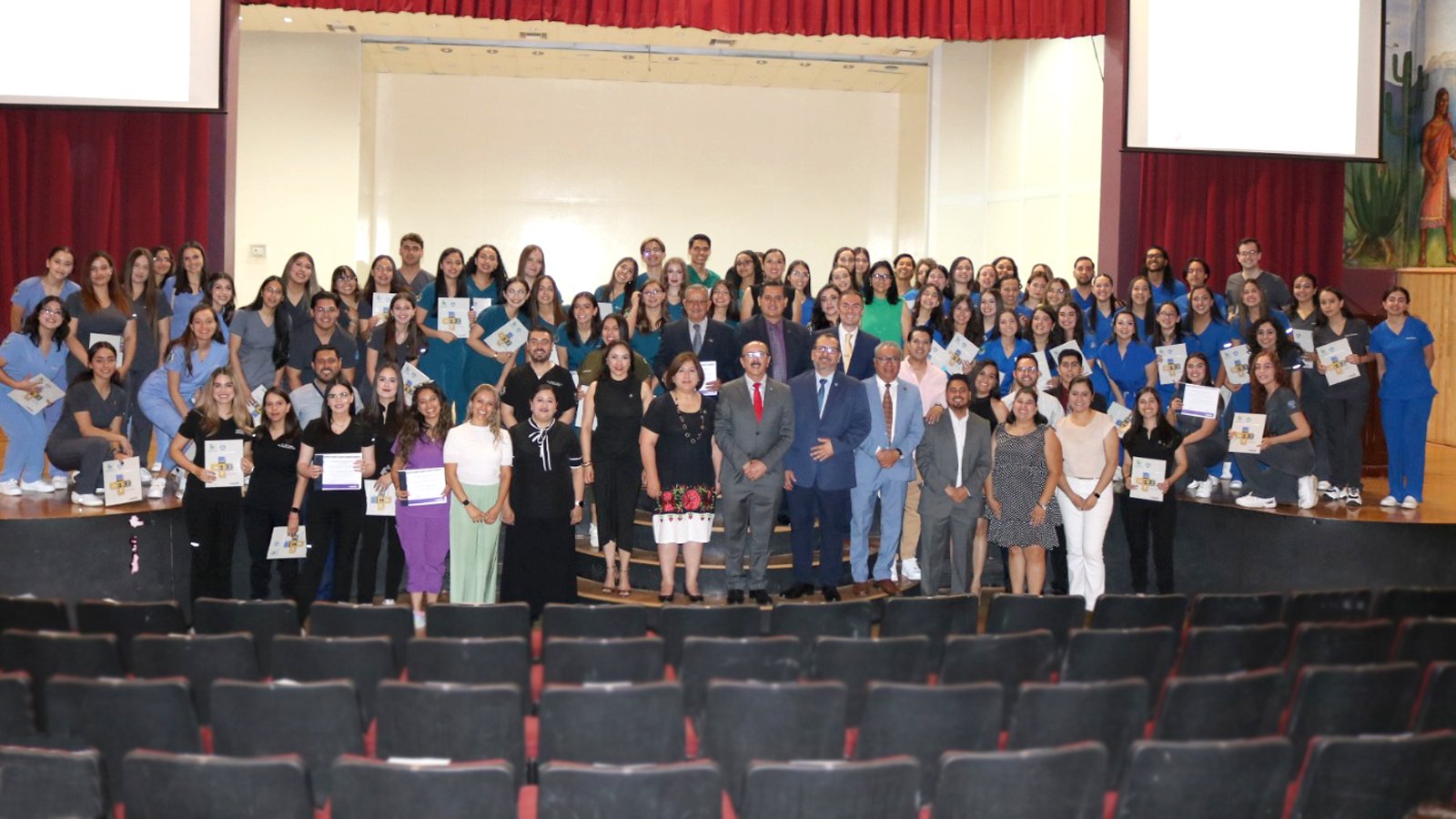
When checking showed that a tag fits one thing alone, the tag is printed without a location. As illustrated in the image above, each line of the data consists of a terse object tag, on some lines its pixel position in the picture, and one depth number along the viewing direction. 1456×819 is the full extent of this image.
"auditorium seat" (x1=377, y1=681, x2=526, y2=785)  4.11
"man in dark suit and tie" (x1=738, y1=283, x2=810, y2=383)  8.45
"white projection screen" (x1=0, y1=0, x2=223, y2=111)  9.91
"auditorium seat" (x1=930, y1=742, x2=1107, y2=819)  3.47
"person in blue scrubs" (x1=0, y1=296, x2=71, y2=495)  8.24
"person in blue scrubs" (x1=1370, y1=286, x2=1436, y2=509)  9.16
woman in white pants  7.99
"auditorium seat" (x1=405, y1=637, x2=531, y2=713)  4.79
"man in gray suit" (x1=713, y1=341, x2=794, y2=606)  7.67
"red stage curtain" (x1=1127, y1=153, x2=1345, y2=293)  11.75
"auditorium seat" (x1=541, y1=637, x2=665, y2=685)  4.87
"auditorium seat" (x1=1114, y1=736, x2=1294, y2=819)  3.58
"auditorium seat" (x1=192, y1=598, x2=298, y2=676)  5.54
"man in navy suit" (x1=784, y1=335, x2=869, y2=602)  7.87
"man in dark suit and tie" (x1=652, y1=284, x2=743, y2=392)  8.41
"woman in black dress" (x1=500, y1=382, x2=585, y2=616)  7.47
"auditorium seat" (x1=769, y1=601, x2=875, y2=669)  5.64
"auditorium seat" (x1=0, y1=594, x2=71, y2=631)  5.42
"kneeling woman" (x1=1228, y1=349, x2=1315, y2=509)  8.75
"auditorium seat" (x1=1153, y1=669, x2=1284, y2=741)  4.36
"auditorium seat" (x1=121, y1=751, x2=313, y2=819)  3.33
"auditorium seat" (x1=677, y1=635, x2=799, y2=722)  4.82
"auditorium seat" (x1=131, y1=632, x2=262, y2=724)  4.75
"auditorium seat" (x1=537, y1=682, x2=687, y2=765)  4.11
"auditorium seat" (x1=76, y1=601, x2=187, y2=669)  5.50
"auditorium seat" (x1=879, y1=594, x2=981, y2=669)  5.75
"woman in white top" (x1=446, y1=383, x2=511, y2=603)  7.40
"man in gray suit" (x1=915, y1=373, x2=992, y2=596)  7.90
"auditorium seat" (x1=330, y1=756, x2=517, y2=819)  3.32
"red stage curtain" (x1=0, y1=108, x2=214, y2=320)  10.88
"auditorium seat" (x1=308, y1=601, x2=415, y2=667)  5.44
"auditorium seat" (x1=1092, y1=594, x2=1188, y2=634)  5.92
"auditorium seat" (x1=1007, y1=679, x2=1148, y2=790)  4.23
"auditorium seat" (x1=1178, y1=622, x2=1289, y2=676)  5.13
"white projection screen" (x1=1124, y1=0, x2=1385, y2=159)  10.69
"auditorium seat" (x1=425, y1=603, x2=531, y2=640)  5.56
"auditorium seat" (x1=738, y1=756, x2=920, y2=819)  3.37
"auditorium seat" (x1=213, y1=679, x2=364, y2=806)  4.04
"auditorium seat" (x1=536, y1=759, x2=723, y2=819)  3.34
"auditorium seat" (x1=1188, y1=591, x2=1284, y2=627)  6.02
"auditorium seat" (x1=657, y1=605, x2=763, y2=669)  5.50
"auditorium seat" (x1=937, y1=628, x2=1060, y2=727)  4.97
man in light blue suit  7.98
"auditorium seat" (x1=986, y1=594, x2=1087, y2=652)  5.80
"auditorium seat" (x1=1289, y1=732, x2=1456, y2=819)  3.66
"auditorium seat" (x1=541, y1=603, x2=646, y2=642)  5.57
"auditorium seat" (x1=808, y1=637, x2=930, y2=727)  4.89
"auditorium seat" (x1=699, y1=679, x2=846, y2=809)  4.13
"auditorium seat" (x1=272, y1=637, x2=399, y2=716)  4.79
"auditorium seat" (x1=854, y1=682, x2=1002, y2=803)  4.12
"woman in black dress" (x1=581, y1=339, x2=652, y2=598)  7.81
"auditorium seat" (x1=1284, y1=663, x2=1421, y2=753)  4.39
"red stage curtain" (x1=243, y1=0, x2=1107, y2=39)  10.87
